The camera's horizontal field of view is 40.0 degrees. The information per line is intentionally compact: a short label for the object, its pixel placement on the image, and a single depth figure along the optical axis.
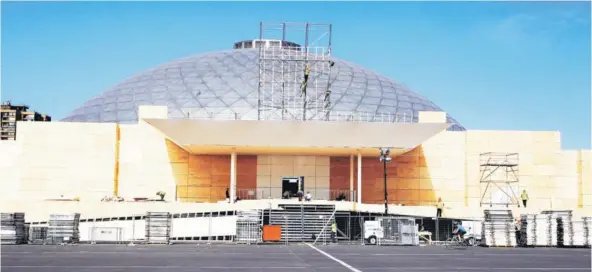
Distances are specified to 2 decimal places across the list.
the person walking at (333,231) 43.44
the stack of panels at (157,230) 41.19
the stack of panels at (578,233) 40.69
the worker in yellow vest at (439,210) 52.75
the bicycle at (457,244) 39.84
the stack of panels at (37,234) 42.23
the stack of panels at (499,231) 41.19
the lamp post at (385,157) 50.17
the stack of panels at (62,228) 41.09
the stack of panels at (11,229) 40.22
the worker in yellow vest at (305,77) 59.72
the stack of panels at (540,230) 41.38
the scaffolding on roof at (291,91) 62.40
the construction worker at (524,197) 58.19
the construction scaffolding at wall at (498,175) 62.72
